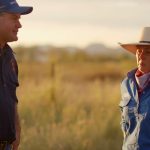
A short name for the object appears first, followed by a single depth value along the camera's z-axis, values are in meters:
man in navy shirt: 6.96
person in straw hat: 7.17
